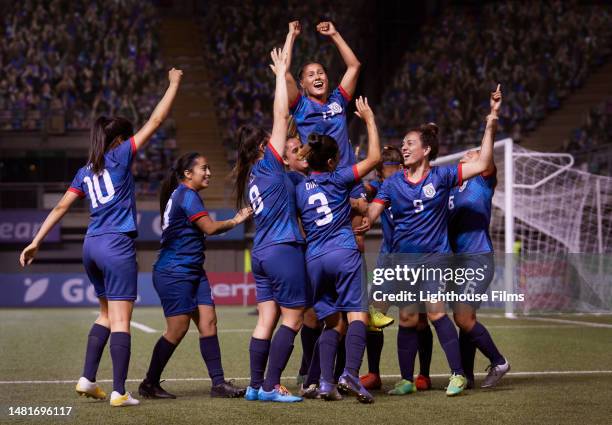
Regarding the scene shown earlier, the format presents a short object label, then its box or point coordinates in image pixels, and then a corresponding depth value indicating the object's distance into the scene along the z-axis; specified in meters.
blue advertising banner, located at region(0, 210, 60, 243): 25.14
